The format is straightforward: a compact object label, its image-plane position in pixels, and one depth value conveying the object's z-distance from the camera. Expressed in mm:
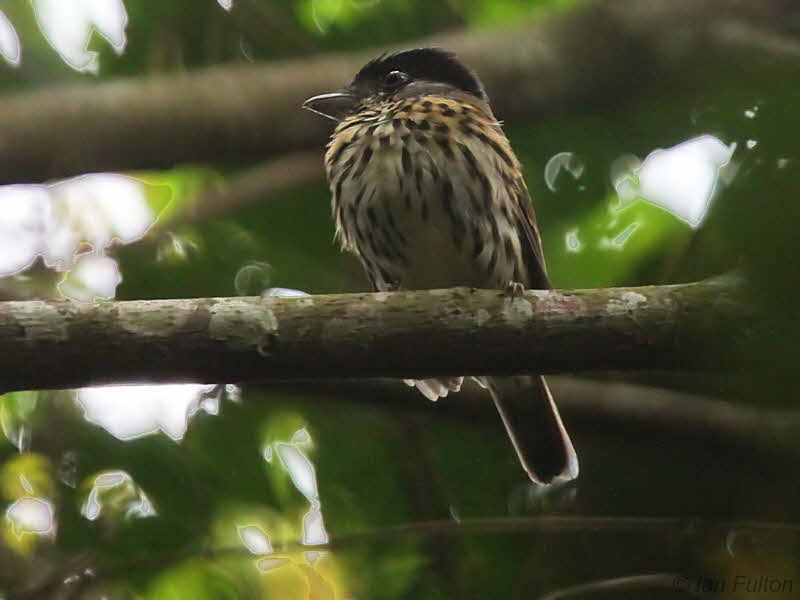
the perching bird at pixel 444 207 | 6277
